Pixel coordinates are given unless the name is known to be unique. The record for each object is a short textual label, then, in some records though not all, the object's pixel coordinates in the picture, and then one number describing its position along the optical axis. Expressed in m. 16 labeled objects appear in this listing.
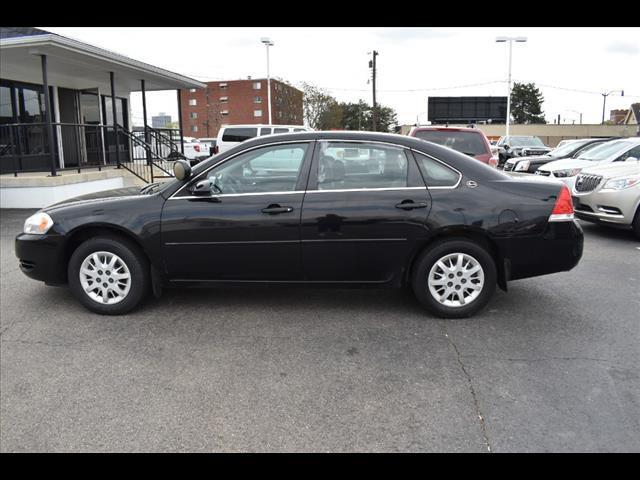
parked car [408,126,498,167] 8.88
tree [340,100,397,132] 71.62
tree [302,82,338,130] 60.72
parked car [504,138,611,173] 13.91
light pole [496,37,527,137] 29.39
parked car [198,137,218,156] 31.43
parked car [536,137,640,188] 9.73
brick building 83.50
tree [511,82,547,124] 81.75
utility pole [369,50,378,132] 43.25
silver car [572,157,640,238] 7.60
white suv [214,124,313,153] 19.00
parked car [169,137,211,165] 28.95
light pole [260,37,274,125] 28.95
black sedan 4.30
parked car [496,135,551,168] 23.25
